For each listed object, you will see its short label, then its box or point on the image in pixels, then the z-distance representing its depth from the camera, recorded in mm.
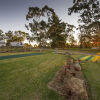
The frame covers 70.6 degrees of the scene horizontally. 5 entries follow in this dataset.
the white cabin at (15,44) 47288
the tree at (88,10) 14462
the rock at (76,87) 2982
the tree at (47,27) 26327
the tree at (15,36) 64062
